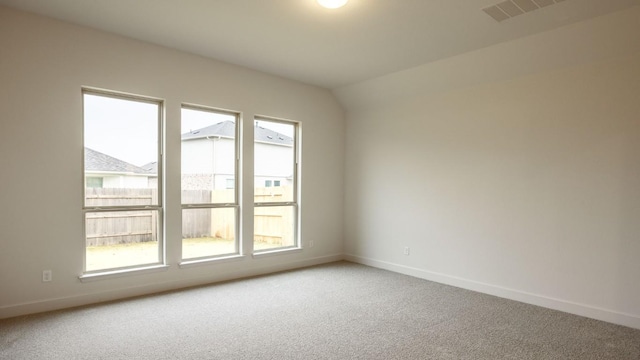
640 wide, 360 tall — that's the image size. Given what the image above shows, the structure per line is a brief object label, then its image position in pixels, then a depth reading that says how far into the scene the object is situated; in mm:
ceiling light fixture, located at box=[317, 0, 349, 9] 2967
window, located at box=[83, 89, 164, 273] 3877
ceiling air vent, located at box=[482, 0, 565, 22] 2992
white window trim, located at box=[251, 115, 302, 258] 5547
